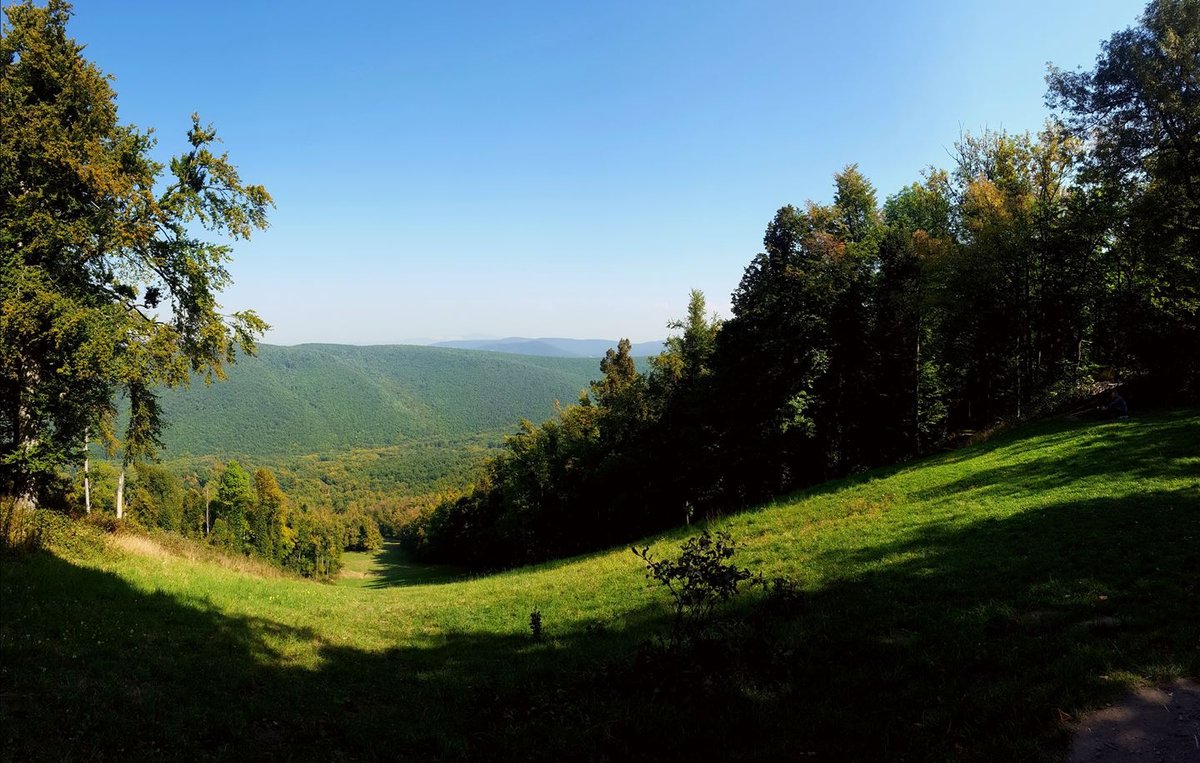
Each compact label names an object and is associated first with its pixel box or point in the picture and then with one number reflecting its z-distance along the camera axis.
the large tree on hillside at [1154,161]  18.77
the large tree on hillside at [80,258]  14.18
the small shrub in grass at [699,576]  7.75
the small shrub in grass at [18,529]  12.69
